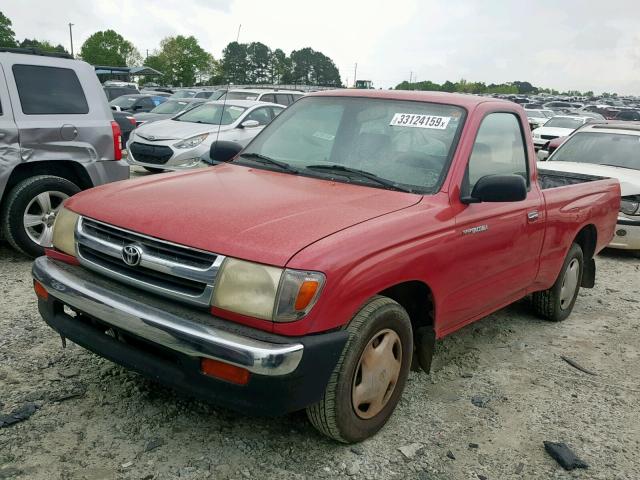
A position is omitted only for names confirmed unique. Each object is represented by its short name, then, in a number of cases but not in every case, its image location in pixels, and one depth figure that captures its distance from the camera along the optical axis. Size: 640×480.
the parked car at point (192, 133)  10.29
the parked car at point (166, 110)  16.25
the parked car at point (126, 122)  11.18
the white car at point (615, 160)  7.36
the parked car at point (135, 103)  20.64
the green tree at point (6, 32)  93.88
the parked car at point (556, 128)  18.44
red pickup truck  2.54
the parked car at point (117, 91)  27.54
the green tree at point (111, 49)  108.46
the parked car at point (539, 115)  26.15
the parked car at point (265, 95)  14.32
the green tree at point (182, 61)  97.54
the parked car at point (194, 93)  28.57
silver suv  5.49
